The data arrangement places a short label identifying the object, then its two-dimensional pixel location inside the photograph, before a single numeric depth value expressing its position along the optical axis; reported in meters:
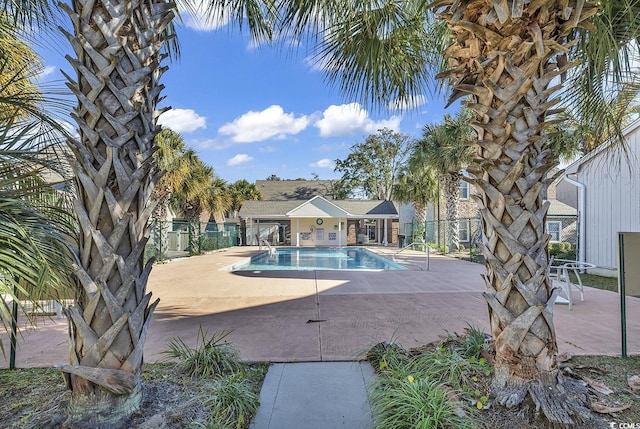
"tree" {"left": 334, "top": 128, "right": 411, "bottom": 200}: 36.75
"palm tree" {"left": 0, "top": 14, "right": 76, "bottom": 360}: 1.79
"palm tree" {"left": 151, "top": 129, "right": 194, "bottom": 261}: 15.13
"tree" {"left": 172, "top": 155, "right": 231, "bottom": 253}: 18.06
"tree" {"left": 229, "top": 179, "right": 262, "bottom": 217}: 33.00
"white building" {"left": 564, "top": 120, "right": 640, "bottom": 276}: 9.47
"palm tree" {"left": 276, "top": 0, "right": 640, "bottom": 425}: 2.51
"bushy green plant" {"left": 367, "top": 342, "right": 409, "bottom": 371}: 3.54
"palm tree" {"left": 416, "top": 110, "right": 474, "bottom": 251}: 16.23
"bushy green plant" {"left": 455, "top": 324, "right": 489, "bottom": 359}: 3.57
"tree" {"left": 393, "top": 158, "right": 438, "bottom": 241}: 22.48
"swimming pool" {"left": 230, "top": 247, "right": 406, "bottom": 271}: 16.02
